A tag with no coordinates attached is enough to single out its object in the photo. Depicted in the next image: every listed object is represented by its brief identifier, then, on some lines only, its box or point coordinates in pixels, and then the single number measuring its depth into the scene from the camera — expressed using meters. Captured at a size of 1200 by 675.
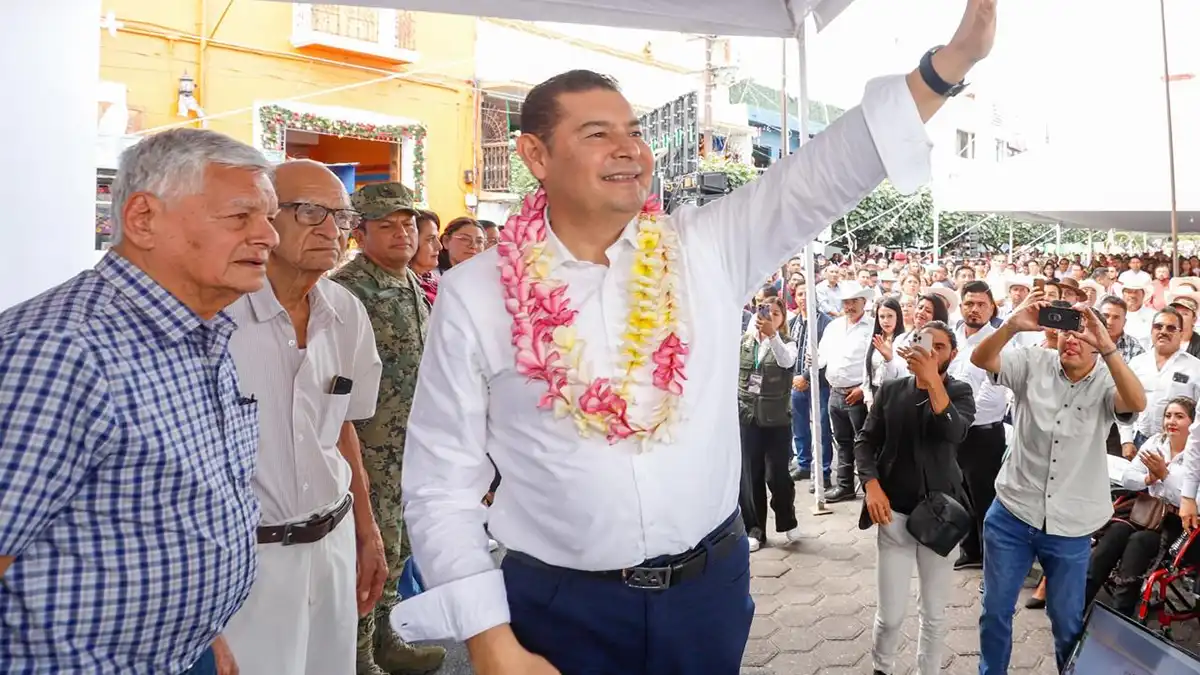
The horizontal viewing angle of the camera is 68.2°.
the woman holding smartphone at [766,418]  5.86
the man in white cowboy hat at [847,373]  7.07
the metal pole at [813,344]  4.91
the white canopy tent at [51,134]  2.58
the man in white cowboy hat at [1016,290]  7.86
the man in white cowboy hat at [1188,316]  5.64
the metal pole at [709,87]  14.89
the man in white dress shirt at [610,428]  1.46
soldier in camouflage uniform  3.41
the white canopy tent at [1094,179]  9.67
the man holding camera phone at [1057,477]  3.41
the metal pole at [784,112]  6.70
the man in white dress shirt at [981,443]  5.23
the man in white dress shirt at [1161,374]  5.18
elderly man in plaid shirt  1.29
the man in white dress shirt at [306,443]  2.25
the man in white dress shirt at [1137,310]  7.63
